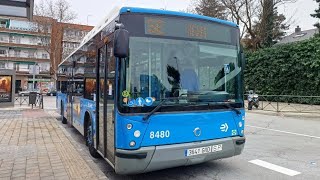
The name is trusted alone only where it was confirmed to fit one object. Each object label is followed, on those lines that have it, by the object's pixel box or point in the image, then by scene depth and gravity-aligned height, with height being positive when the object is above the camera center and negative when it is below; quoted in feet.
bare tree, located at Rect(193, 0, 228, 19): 109.50 +31.26
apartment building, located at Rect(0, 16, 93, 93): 205.67 +30.12
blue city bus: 14.89 +0.02
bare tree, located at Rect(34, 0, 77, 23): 161.38 +42.34
